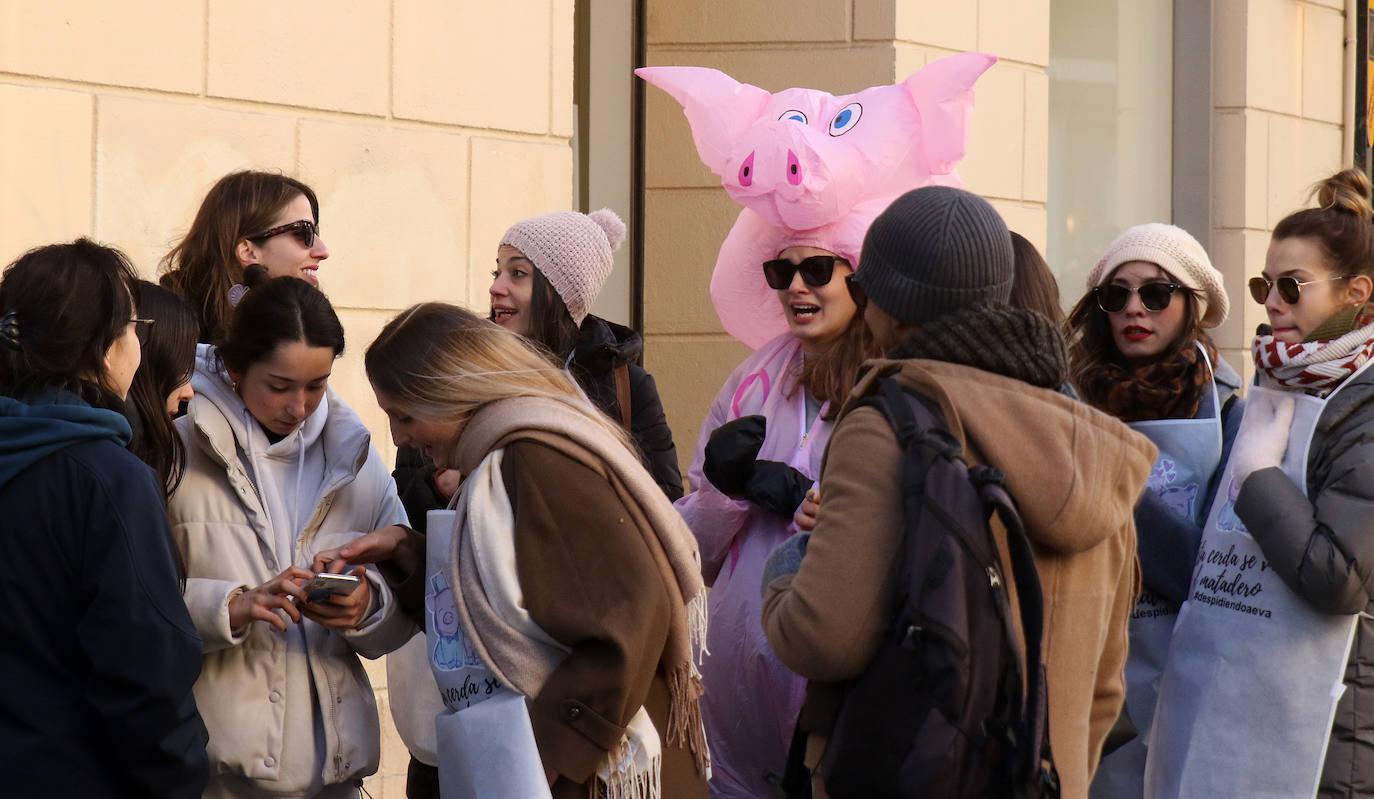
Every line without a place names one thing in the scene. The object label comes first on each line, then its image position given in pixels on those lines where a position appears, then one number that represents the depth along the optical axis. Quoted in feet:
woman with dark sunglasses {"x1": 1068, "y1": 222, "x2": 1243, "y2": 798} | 24.58
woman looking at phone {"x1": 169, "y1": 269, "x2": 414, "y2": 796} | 19.49
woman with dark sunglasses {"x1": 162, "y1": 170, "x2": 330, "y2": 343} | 25.02
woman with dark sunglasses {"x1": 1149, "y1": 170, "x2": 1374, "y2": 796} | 21.85
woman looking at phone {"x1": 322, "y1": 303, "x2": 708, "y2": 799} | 17.10
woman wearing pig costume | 23.20
